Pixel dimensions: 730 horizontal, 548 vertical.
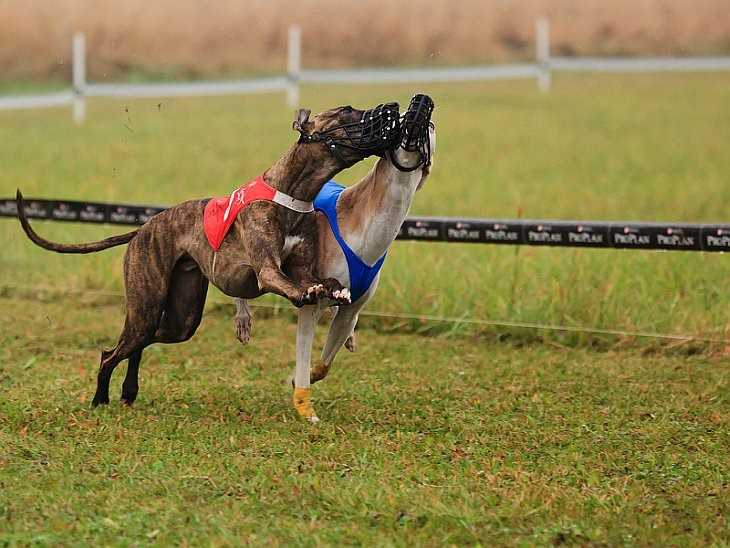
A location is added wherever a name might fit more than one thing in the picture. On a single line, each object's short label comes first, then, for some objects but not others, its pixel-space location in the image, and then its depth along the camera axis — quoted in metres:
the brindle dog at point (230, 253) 12.97
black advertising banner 17.36
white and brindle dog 13.21
